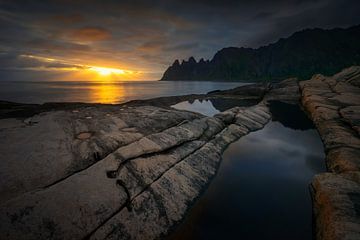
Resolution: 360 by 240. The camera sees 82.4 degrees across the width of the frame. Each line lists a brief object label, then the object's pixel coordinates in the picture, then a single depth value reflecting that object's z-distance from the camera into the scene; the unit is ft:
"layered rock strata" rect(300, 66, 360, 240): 21.97
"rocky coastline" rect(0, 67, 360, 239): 20.51
